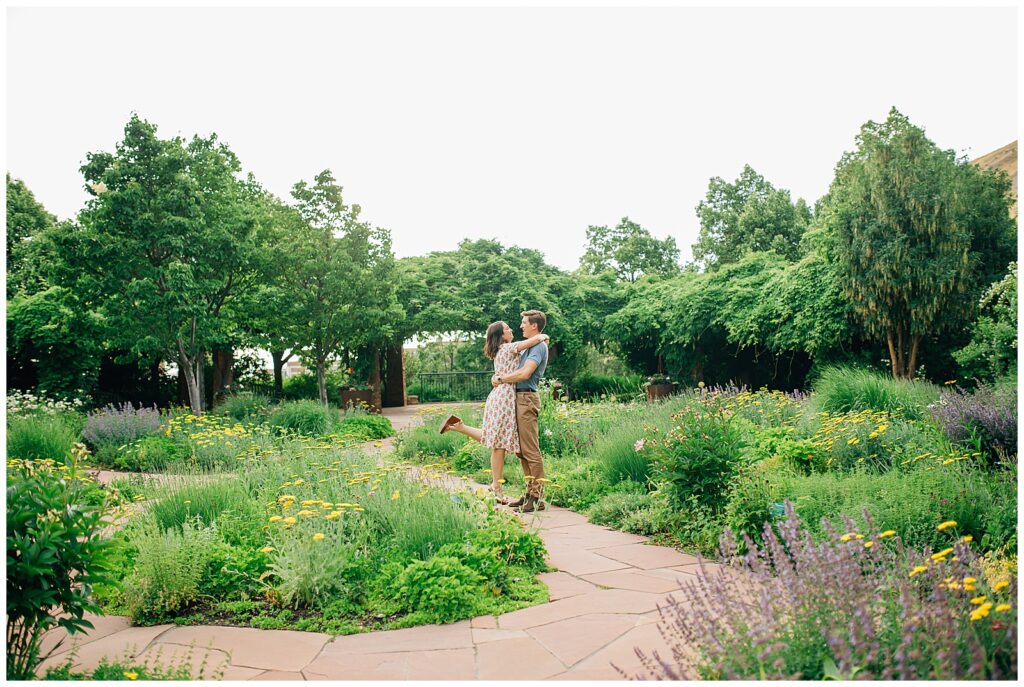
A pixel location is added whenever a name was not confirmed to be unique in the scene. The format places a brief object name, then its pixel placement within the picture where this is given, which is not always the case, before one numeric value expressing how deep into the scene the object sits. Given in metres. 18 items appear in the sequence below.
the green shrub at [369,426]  10.60
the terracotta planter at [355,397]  15.69
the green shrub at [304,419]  10.58
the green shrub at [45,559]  2.33
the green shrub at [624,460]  5.90
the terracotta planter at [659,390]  16.52
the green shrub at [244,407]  11.60
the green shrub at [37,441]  7.25
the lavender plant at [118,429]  8.70
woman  5.54
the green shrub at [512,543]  3.73
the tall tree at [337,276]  13.30
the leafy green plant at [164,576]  3.26
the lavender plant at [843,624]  1.84
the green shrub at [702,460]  4.36
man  5.48
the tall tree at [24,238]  14.50
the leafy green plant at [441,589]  3.15
